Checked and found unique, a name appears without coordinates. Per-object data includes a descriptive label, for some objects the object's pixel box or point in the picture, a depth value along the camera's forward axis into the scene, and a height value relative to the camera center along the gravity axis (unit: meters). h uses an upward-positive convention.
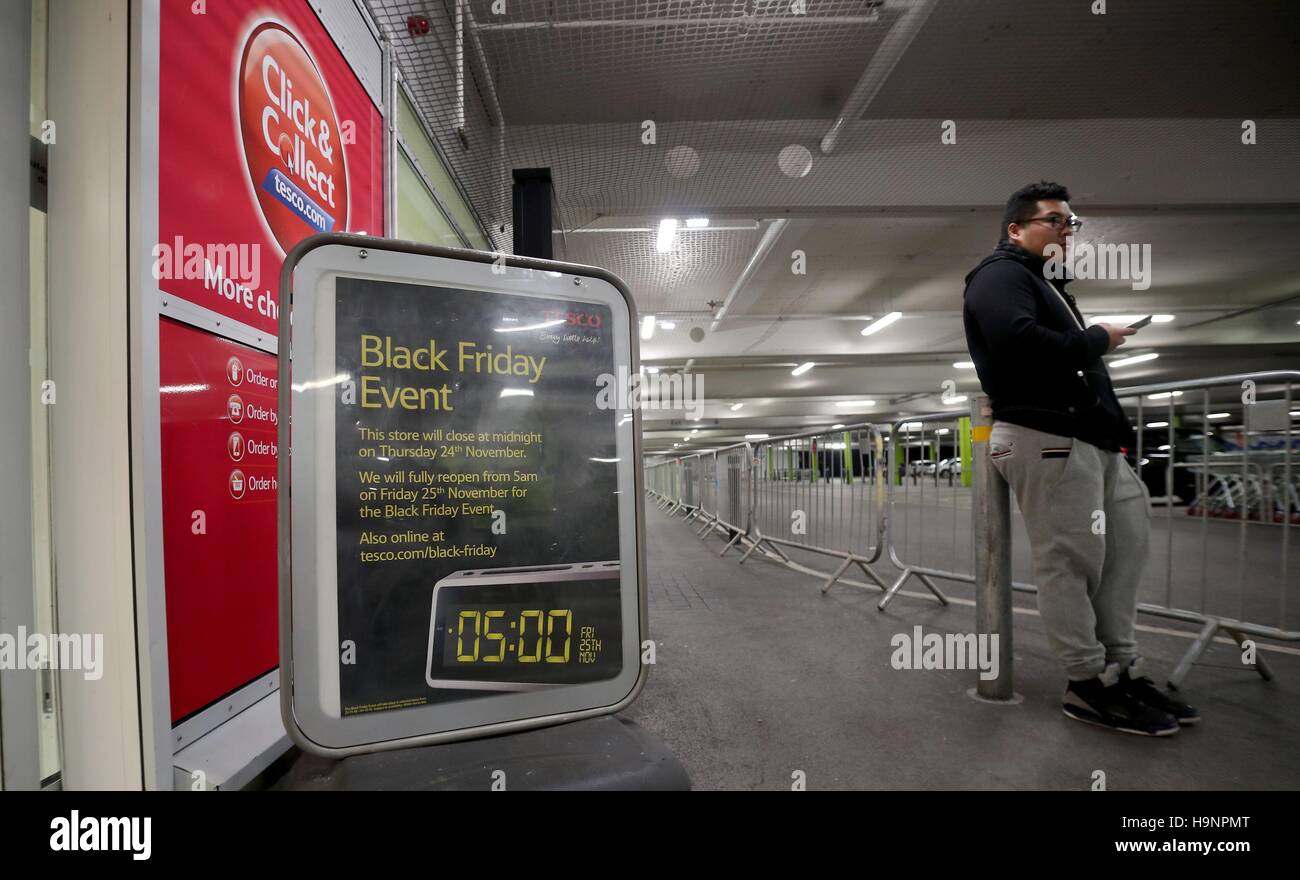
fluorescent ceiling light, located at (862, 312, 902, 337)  9.55 +2.04
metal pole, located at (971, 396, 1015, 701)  2.55 -0.56
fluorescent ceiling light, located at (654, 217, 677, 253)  5.42 +2.11
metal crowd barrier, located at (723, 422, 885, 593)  5.02 -0.65
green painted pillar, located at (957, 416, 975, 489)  4.66 -0.08
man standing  2.10 -0.16
